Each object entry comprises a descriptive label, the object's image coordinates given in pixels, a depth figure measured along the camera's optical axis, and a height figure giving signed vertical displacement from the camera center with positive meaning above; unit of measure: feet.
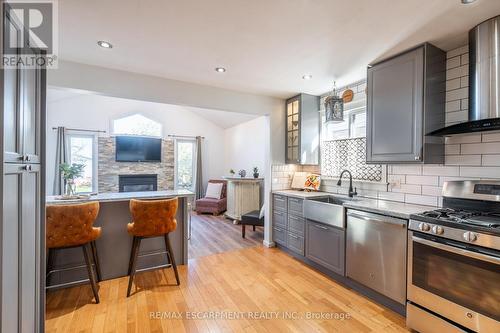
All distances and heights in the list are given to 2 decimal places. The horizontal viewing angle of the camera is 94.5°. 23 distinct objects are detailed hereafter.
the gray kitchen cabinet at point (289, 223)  10.57 -2.79
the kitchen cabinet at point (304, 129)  11.80 +1.91
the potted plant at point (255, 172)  18.54 -0.52
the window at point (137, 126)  20.24 +3.56
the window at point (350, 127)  10.32 +1.85
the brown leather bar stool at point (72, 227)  6.69 -1.85
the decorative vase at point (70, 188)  8.38 -0.84
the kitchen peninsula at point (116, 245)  8.15 -3.16
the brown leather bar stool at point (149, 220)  7.77 -1.90
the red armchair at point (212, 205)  20.16 -3.52
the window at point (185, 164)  22.68 +0.14
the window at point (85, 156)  18.65 +0.74
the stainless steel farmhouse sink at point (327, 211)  8.57 -1.78
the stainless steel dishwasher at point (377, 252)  6.64 -2.73
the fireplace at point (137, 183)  20.06 -1.56
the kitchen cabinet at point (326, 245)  8.61 -3.18
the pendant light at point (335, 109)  9.27 +2.32
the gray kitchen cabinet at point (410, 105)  6.95 +1.95
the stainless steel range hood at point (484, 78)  5.52 +2.20
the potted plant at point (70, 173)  8.07 -0.28
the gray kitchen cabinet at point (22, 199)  3.39 -0.59
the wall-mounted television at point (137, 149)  19.93 +1.46
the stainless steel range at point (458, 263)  4.87 -2.27
